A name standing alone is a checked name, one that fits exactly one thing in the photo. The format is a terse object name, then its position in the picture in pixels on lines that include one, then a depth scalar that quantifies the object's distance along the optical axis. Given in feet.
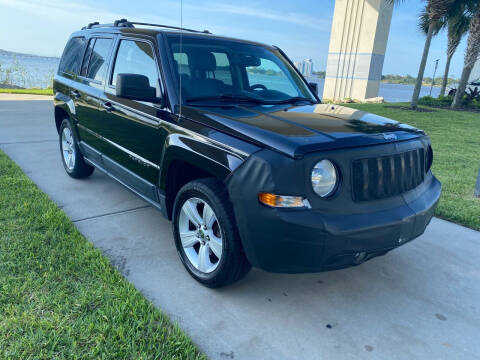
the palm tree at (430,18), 47.30
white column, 113.29
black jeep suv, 7.34
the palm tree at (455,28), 50.51
